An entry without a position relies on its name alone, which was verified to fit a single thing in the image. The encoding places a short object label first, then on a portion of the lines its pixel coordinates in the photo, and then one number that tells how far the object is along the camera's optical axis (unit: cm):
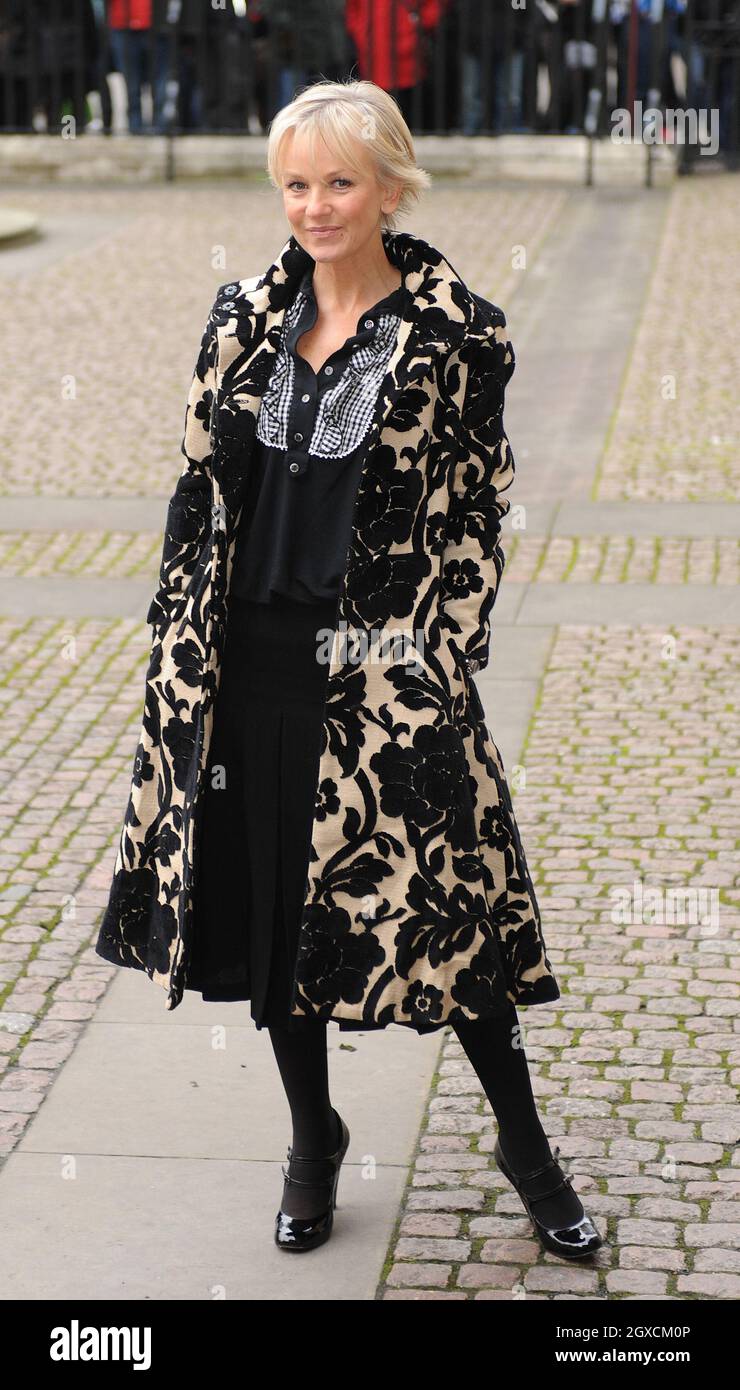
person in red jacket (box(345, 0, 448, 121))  1705
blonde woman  329
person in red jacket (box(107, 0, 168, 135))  1734
